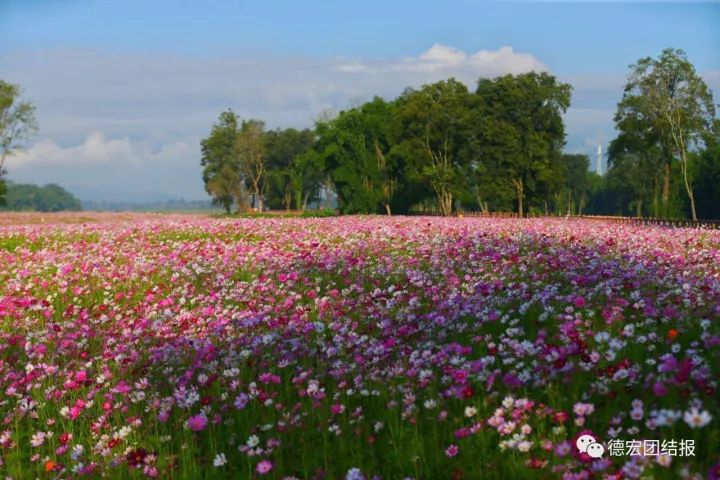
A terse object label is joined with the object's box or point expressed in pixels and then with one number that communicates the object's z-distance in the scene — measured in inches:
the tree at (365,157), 3289.9
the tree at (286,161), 4822.8
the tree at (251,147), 4357.8
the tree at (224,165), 4539.9
